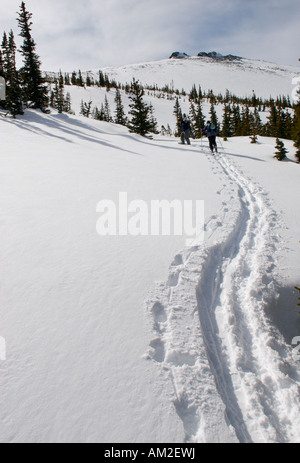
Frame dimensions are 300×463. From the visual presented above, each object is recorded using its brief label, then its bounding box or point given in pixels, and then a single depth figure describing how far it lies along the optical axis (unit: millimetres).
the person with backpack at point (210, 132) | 15867
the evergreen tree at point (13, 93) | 19270
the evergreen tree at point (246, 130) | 43431
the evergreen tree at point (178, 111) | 76550
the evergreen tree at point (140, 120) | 27172
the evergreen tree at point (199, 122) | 54619
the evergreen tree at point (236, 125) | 48812
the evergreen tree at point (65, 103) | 52750
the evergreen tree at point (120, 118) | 52000
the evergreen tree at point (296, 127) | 17336
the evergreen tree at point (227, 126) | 48975
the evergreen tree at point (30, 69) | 24906
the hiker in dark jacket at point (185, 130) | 18081
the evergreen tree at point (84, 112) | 71606
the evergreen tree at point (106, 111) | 76500
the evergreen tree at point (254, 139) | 21047
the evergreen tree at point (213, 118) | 55466
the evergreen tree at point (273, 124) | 40416
